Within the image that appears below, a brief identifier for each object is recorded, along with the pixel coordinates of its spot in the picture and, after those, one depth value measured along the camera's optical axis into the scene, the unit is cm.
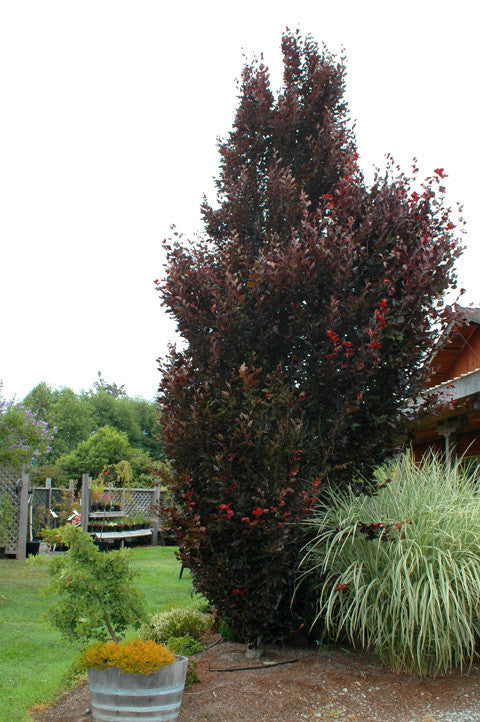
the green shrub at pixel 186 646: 370
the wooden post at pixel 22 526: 1037
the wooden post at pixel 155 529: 1366
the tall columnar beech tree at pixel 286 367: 369
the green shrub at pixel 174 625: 424
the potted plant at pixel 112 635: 281
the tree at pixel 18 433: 823
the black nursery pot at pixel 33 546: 1126
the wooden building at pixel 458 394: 575
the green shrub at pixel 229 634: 427
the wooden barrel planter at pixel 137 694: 280
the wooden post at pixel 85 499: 1138
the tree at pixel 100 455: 1920
